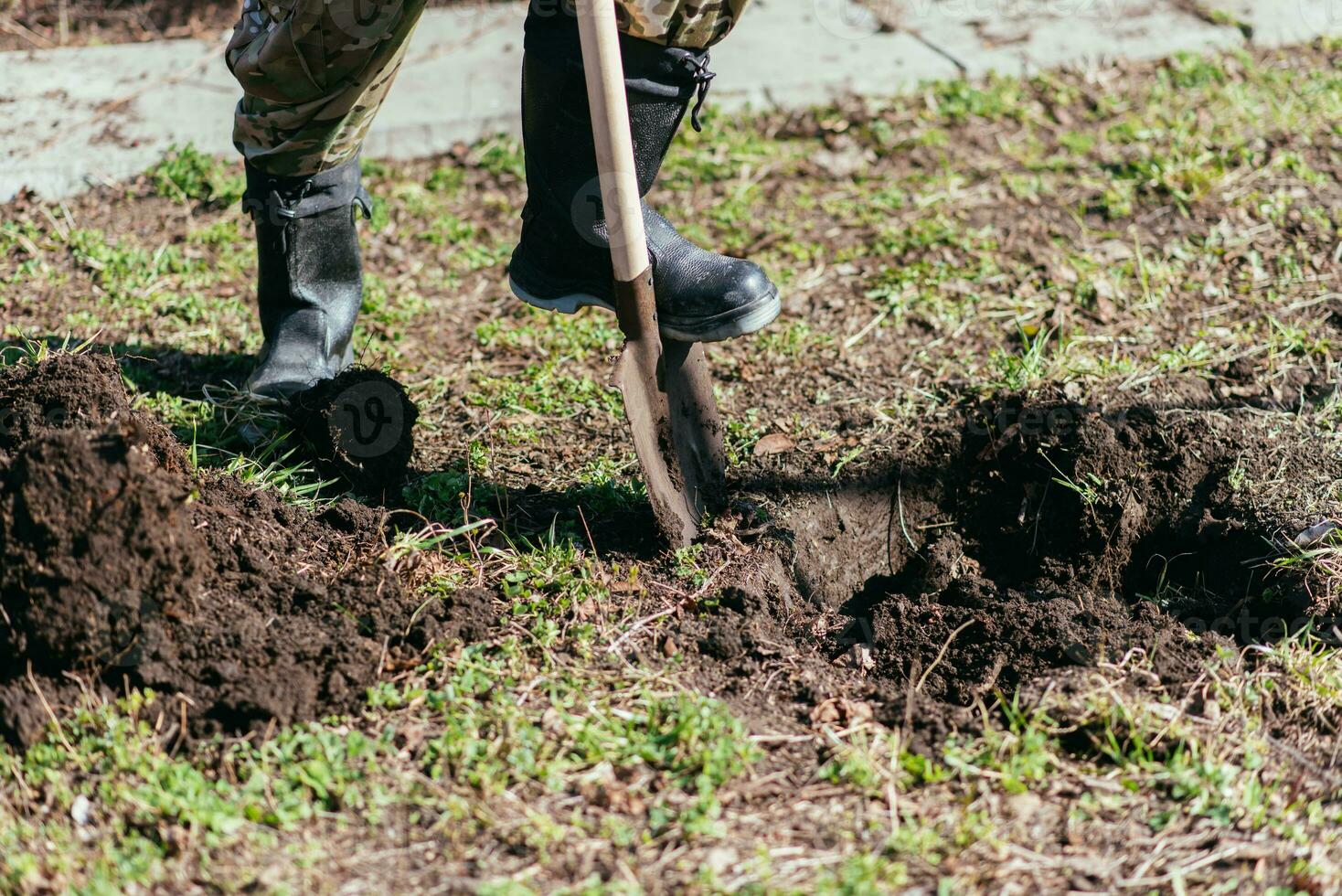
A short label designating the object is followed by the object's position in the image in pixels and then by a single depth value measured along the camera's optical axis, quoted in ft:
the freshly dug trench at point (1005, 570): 7.67
